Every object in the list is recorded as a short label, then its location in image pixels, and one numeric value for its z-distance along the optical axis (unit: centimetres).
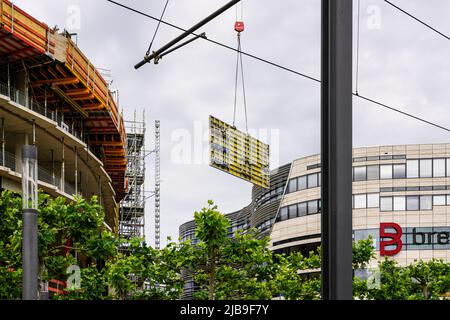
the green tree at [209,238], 1461
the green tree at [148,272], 1366
